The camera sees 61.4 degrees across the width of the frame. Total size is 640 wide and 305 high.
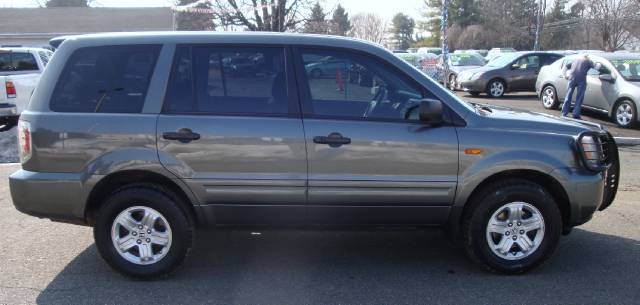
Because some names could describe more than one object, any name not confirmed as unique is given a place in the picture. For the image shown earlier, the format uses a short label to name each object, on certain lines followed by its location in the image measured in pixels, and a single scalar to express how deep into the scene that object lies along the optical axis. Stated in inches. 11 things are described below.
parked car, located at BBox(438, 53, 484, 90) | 820.0
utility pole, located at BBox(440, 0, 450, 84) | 489.4
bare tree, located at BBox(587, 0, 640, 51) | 1407.5
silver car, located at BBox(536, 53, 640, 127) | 439.5
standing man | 458.6
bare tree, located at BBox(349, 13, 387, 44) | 2682.1
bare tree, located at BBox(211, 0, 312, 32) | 1176.8
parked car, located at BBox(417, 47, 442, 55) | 1743.8
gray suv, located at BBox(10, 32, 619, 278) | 154.5
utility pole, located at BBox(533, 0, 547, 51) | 1658.6
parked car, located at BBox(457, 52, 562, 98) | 690.8
